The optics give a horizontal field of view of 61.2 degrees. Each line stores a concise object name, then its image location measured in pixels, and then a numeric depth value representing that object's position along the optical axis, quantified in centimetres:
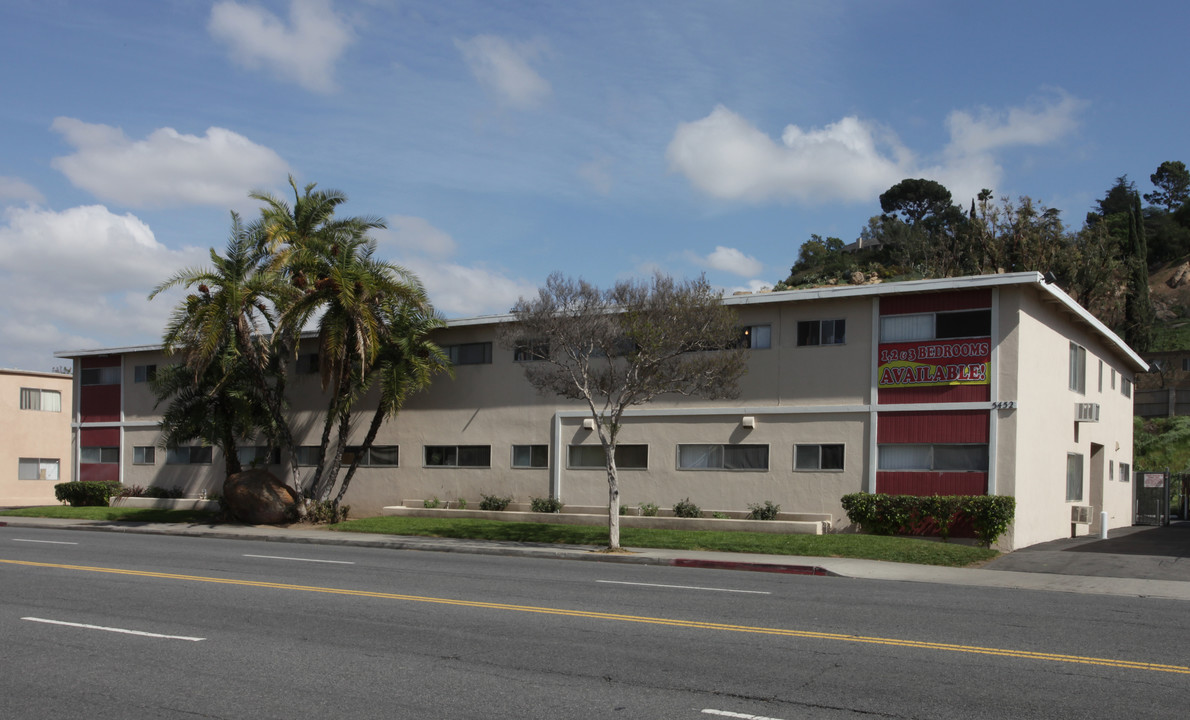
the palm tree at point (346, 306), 2755
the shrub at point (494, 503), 2978
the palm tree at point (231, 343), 2825
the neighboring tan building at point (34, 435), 4662
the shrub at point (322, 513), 2997
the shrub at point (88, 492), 3744
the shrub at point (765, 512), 2573
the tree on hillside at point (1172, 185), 12938
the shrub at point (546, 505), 2883
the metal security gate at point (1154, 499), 3569
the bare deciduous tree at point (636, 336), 2166
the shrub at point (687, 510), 2667
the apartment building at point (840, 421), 2355
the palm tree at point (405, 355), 2928
